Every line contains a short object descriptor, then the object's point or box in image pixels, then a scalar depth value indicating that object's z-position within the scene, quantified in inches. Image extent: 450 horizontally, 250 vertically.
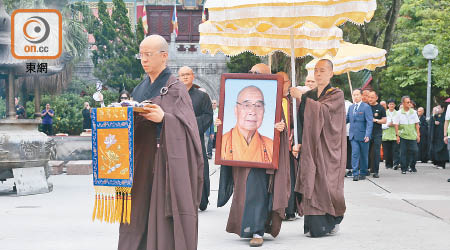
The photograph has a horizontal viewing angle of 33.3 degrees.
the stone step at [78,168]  640.4
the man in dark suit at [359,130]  589.0
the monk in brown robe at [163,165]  213.5
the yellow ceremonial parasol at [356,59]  650.2
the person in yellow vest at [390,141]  692.7
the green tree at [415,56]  1274.6
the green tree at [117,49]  1450.0
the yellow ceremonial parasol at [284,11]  310.2
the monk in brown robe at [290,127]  329.4
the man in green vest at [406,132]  677.9
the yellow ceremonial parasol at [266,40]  391.9
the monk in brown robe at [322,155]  319.0
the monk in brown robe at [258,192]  307.4
